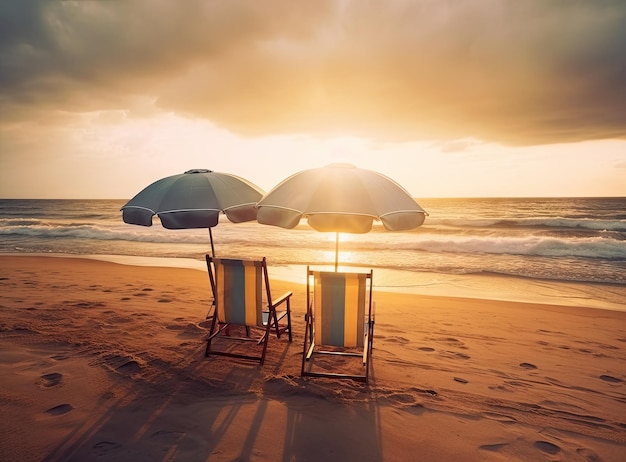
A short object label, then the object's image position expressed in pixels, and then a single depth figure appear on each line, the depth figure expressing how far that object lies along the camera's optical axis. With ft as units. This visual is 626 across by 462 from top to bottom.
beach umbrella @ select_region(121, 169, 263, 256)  15.57
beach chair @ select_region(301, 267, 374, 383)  14.74
